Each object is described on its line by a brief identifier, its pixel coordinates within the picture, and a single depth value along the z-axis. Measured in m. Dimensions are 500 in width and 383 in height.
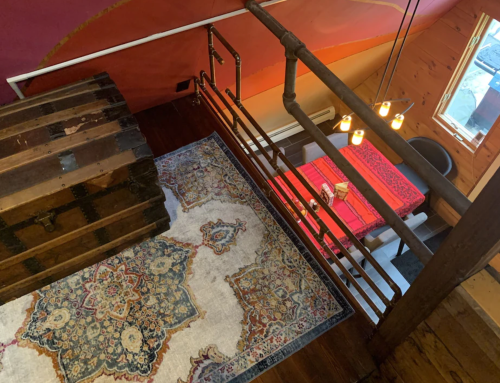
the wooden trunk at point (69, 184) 1.58
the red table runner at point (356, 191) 3.79
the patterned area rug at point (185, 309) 1.77
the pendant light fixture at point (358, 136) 3.67
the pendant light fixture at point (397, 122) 3.87
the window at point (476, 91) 4.44
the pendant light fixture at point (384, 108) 3.76
